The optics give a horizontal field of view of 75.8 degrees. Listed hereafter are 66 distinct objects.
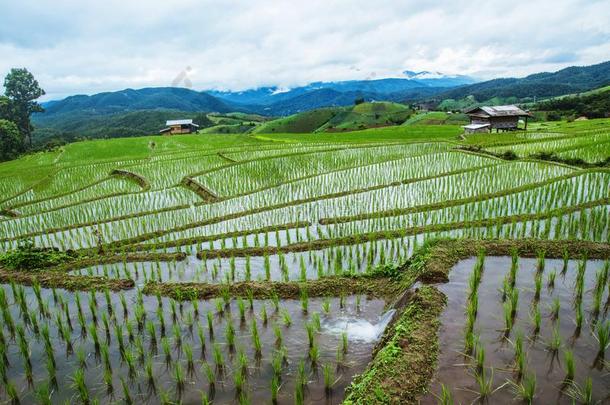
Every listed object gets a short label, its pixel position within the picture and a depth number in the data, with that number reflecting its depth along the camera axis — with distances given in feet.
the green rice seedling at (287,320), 14.60
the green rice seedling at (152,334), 13.94
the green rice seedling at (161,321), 14.67
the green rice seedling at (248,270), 19.47
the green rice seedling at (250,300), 15.74
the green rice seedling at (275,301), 15.62
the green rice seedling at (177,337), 13.80
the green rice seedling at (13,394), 11.46
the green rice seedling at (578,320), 12.03
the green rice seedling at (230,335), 13.32
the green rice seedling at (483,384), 9.72
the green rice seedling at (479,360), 10.61
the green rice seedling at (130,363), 12.21
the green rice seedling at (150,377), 11.78
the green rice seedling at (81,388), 11.21
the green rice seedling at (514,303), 13.14
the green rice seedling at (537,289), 14.26
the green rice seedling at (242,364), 11.91
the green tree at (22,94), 137.90
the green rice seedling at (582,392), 8.99
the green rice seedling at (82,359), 13.03
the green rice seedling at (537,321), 12.10
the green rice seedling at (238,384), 11.19
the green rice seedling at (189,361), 12.27
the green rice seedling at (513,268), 15.65
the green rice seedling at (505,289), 14.47
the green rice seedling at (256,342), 12.78
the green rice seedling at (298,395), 10.16
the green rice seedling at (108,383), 11.75
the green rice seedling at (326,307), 15.12
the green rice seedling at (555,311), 12.92
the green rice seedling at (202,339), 13.25
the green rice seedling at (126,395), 11.10
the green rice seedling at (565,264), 16.37
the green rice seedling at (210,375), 11.43
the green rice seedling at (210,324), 14.23
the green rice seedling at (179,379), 11.55
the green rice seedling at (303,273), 18.05
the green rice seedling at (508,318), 12.28
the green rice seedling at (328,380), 10.96
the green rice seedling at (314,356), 12.05
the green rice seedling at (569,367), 9.96
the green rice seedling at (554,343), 11.19
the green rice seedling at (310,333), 12.81
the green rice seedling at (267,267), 19.34
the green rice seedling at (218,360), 12.12
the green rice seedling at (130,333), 14.21
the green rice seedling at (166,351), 12.84
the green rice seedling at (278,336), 13.29
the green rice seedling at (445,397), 9.19
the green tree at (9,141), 108.99
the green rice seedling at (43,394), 10.94
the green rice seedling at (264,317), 14.83
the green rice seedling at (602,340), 10.89
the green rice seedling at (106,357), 12.85
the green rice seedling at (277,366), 11.59
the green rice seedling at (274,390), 10.58
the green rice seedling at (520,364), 10.38
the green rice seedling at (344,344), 12.54
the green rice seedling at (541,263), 16.72
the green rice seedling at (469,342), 11.37
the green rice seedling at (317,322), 13.91
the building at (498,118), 101.33
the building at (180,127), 165.78
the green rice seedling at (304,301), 15.60
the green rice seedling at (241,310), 15.07
